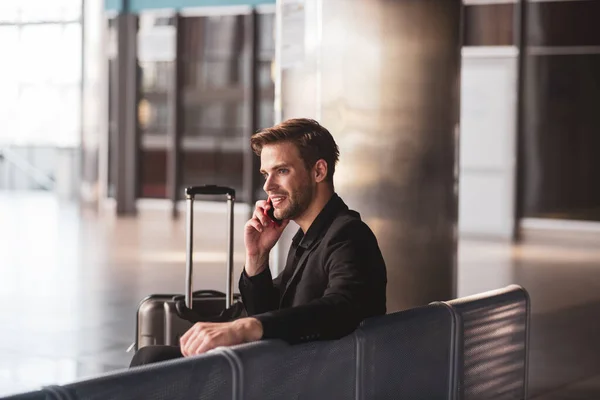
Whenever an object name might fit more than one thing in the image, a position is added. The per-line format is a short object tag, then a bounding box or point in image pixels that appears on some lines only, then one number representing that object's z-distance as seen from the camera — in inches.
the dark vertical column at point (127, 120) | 1298.3
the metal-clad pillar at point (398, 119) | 406.3
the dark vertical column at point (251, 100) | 1260.5
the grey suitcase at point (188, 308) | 291.2
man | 208.9
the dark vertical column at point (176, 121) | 1313.3
